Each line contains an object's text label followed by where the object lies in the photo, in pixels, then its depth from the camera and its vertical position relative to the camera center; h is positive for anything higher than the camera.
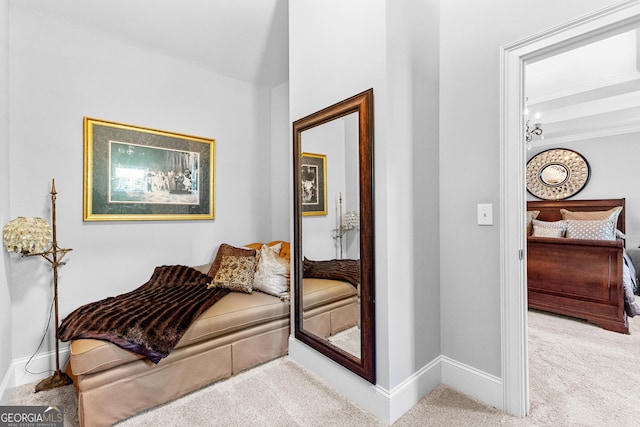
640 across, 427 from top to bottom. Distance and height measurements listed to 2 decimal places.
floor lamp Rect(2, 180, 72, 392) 1.79 -0.16
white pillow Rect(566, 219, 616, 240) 3.73 -0.21
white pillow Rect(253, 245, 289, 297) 2.44 -0.50
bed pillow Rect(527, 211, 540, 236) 4.64 -0.08
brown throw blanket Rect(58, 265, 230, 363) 1.69 -0.63
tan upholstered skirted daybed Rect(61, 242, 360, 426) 1.57 -0.89
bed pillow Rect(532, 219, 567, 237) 4.11 -0.22
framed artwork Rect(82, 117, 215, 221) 2.35 +0.36
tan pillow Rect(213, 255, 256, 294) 2.44 -0.49
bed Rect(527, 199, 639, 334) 2.82 -0.69
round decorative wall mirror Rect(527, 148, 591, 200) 5.06 +0.70
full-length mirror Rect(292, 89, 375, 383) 1.71 -0.12
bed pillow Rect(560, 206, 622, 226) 4.41 -0.03
